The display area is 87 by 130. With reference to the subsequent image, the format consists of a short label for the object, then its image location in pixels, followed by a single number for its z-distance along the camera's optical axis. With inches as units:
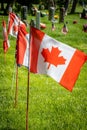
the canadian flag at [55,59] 285.1
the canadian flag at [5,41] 517.3
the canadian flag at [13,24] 490.3
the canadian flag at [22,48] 319.6
